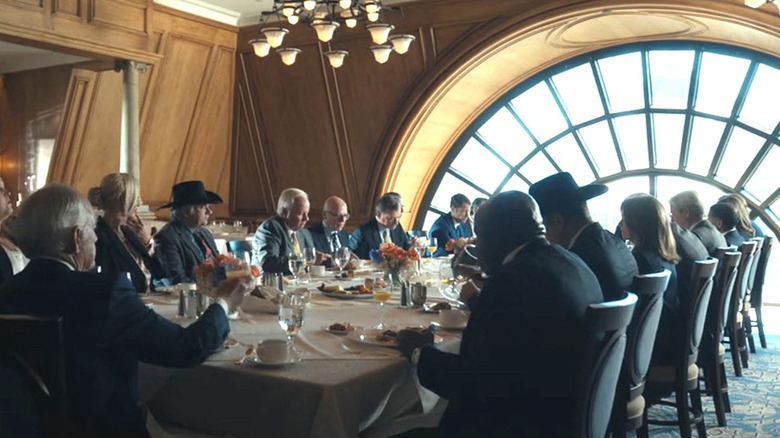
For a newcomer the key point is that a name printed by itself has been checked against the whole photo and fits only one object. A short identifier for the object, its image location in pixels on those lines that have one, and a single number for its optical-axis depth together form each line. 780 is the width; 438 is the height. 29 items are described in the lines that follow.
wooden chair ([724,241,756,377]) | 5.28
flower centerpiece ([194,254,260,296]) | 3.17
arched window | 8.90
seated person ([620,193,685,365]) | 4.04
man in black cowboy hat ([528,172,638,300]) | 3.39
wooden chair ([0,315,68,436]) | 2.22
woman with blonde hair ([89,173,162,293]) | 4.33
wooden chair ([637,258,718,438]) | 3.95
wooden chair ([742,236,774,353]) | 6.74
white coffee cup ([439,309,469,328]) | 3.42
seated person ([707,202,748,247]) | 6.75
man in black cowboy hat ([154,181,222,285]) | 4.75
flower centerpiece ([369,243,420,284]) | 4.32
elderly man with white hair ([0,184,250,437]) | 2.41
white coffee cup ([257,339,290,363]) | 2.65
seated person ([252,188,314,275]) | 5.75
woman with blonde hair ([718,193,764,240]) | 7.13
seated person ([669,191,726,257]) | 5.83
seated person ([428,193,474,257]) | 8.02
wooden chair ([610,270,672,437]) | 3.21
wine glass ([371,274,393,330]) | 3.41
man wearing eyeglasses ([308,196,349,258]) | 6.49
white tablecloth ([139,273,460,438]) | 2.48
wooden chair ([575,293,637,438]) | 2.41
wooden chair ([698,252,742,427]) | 4.57
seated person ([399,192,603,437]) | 2.46
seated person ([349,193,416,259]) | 7.18
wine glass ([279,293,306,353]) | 2.81
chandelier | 6.52
